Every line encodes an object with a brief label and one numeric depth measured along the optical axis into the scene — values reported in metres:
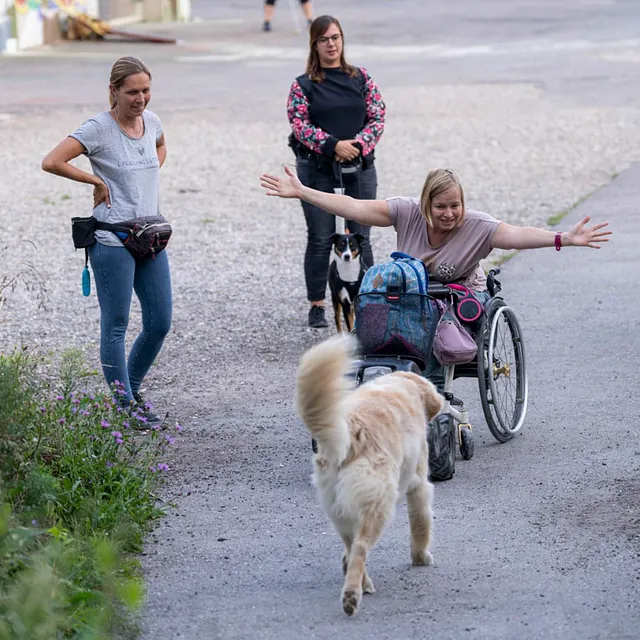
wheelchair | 11.27
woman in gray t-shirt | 12.60
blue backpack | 11.42
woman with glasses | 16.61
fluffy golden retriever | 8.37
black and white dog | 16.44
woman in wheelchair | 12.05
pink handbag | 11.64
